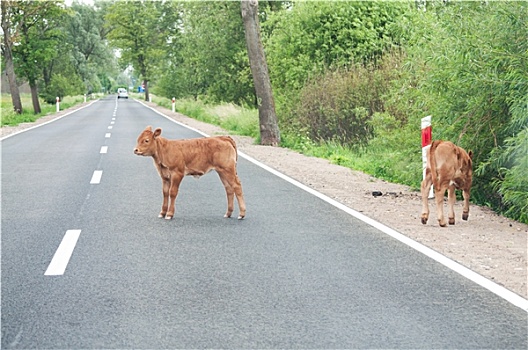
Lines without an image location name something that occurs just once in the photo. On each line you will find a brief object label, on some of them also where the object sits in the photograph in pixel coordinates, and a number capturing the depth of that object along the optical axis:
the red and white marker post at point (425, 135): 10.52
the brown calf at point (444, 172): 8.50
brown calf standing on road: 8.73
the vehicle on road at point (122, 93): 116.25
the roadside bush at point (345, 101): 19.31
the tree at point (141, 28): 84.81
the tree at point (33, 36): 45.22
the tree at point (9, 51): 43.69
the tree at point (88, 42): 109.25
